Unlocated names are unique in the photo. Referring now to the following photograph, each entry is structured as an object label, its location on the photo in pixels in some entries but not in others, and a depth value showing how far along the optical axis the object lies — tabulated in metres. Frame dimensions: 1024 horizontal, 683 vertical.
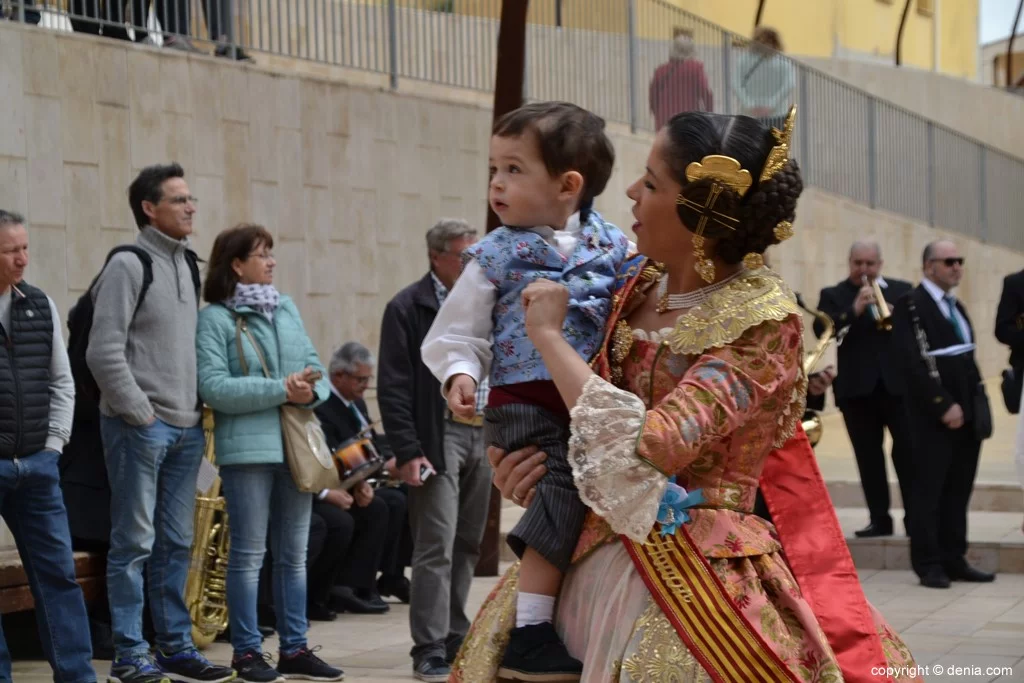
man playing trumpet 10.19
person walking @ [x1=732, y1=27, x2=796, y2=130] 17.45
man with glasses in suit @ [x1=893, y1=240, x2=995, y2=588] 9.51
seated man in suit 8.81
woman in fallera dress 2.91
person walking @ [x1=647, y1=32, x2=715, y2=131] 15.49
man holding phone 6.88
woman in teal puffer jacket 6.76
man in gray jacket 6.56
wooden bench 6.96
